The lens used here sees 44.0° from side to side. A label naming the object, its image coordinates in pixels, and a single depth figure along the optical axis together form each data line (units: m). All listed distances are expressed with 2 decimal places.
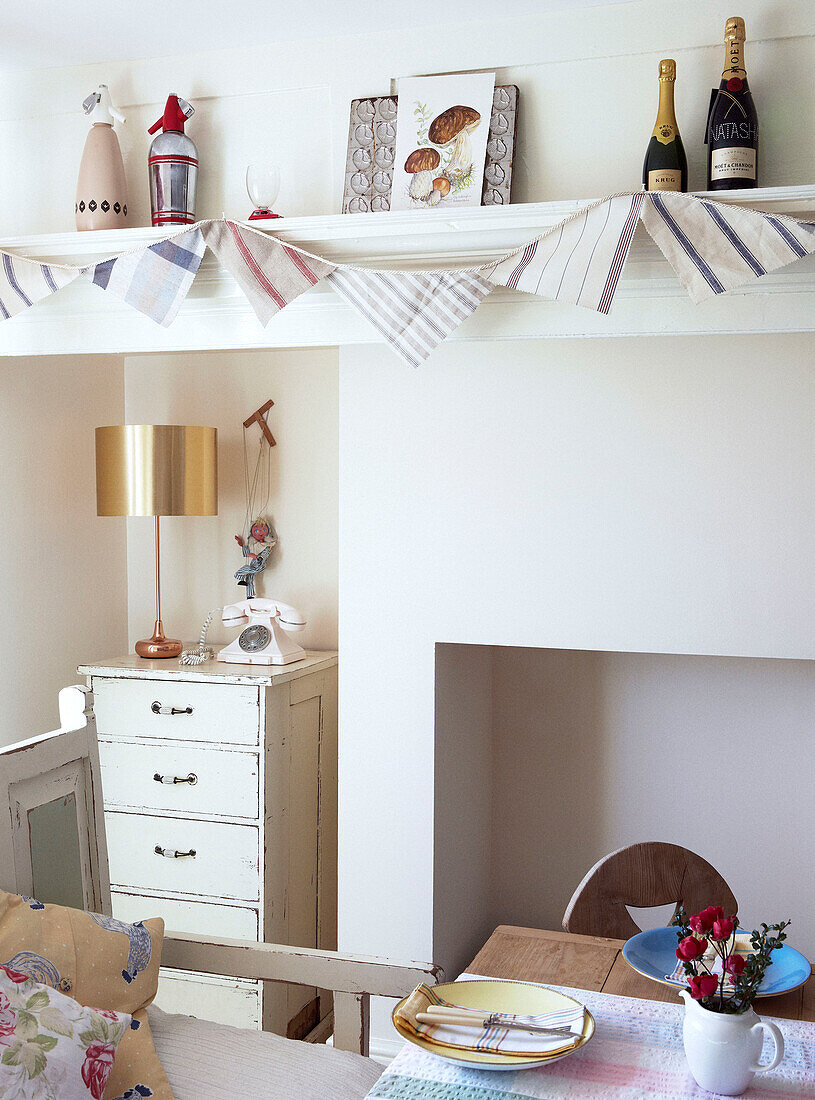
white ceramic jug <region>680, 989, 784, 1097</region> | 1.14
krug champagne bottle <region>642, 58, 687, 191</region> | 1.89
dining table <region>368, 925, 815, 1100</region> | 1.17
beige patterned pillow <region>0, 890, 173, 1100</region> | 1.40
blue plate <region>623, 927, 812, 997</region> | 1.47
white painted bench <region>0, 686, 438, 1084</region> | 1.54
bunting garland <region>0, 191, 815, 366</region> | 1.78
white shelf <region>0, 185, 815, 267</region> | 1.88
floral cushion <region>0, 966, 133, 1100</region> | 1.20
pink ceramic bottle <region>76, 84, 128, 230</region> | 2.24
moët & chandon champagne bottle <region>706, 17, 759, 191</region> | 1.86
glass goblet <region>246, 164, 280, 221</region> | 2.05
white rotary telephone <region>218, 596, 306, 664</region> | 2.70
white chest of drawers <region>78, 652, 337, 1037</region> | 2.50
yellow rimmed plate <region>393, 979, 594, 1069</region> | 1.19
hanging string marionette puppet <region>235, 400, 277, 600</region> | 3.00
